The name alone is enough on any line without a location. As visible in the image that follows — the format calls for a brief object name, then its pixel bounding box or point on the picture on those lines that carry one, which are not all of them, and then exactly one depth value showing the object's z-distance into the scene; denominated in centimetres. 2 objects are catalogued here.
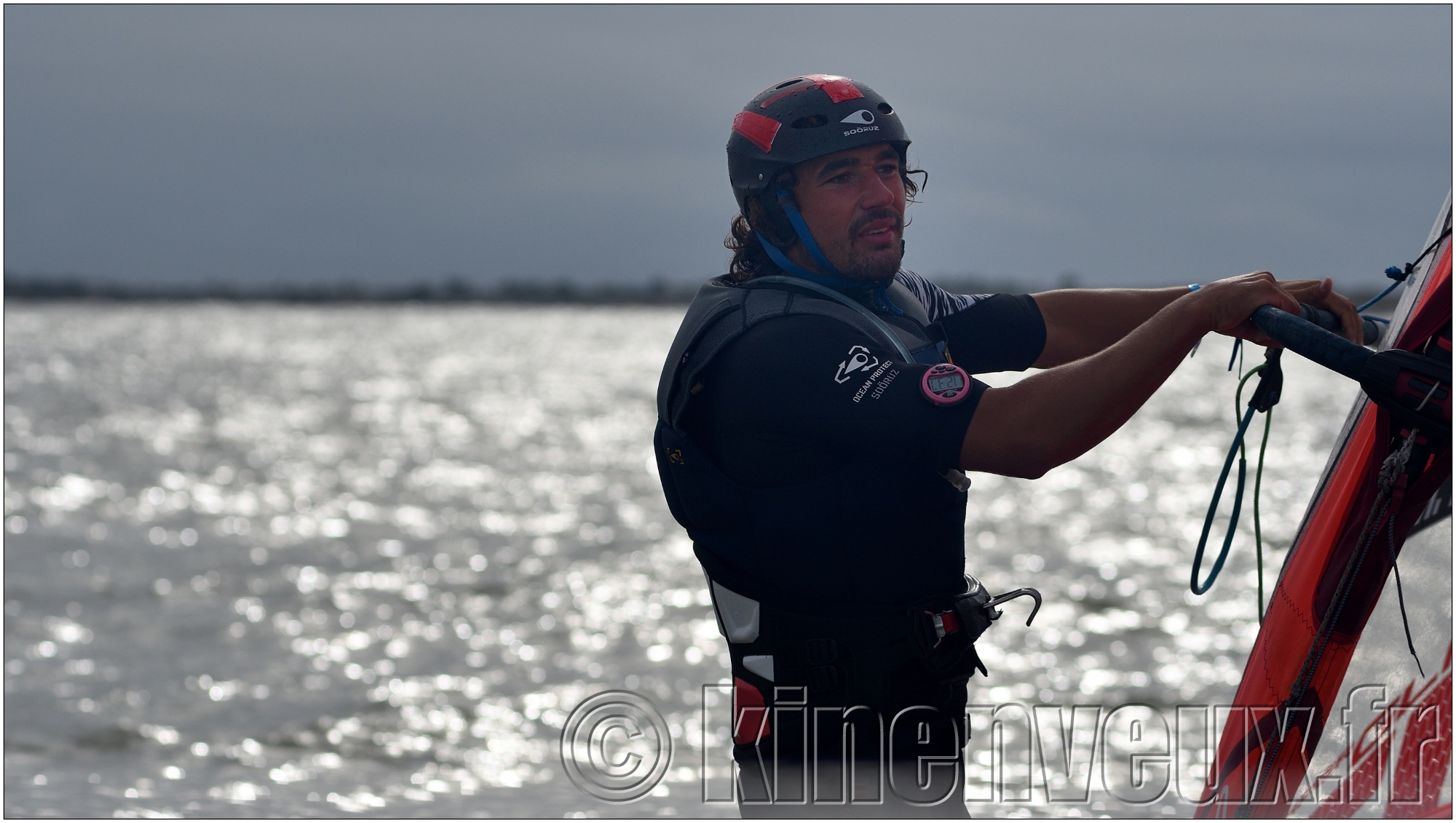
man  636
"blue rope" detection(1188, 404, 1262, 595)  728
